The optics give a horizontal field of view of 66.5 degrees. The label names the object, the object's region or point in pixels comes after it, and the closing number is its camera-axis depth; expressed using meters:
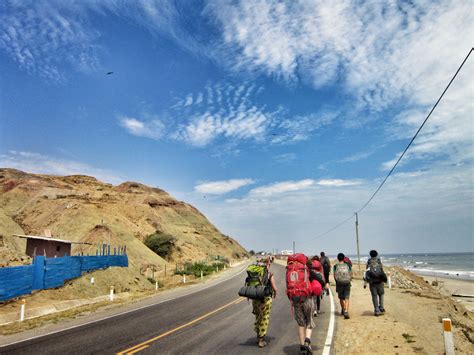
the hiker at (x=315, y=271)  9.22
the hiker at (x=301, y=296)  7.16
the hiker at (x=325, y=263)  13.64
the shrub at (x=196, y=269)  43.32
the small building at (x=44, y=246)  33.56
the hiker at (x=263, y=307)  8.02
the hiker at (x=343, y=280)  11.02
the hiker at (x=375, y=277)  11.18
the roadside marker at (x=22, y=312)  14.81
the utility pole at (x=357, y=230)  39.92
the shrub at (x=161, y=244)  64.00
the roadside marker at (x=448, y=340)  6.61
